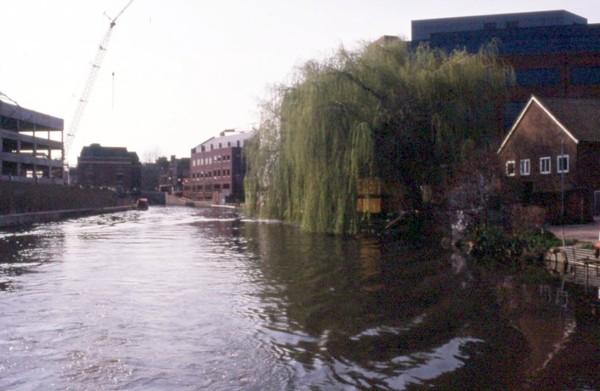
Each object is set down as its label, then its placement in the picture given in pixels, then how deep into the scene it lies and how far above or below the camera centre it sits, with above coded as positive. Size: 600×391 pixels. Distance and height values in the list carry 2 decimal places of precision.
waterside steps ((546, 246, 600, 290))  18.78 -2.21
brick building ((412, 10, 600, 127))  52.22 +9.90
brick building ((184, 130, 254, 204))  108.06 +3.49
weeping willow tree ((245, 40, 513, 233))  30.91 +2.97
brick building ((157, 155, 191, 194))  145.65 +3.39
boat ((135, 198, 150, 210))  89.31 -1.63
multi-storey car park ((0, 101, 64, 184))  67.25 +5.17
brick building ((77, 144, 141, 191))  124.12 +4.47
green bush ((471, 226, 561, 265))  22.36 -1.88
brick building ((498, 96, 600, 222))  33.38 +1.78
